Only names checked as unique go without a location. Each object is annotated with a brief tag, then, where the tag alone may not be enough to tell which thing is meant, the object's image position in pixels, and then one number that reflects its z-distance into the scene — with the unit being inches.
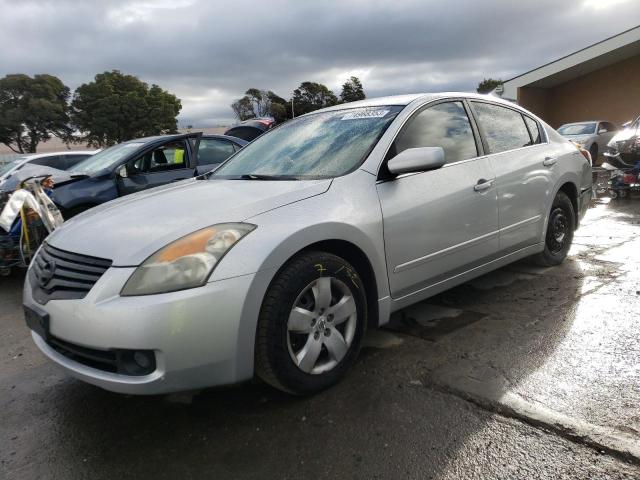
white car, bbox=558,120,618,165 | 613.9
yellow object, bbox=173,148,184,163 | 264.5
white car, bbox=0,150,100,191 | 412.8
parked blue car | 231.8
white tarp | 199.0
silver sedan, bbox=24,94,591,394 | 84.8
